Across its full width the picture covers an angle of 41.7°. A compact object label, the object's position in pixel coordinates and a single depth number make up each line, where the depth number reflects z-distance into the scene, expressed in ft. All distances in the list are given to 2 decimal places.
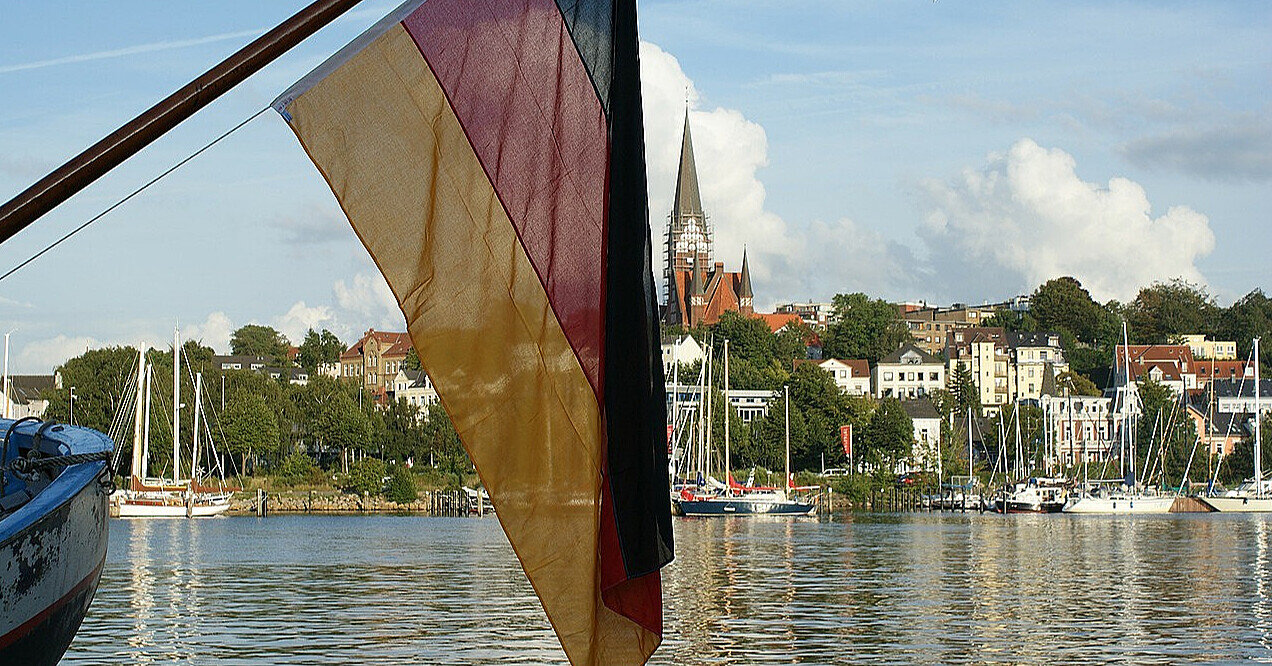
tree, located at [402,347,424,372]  626.35
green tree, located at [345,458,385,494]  390.21
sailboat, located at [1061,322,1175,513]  361.71
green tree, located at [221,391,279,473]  377.71
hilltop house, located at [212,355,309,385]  604.08
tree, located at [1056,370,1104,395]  646.33
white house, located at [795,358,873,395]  650.43
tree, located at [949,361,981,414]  565.12
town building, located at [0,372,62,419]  533.96
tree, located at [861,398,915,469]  458.50
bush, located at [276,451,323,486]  387.53
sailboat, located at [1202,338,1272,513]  372.99
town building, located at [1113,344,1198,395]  618.85
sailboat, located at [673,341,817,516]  307.78
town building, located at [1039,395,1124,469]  569.64
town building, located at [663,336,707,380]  634.84
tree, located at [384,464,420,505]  388.78
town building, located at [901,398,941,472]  506.48
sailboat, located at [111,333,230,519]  302.86
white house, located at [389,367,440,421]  588.09
